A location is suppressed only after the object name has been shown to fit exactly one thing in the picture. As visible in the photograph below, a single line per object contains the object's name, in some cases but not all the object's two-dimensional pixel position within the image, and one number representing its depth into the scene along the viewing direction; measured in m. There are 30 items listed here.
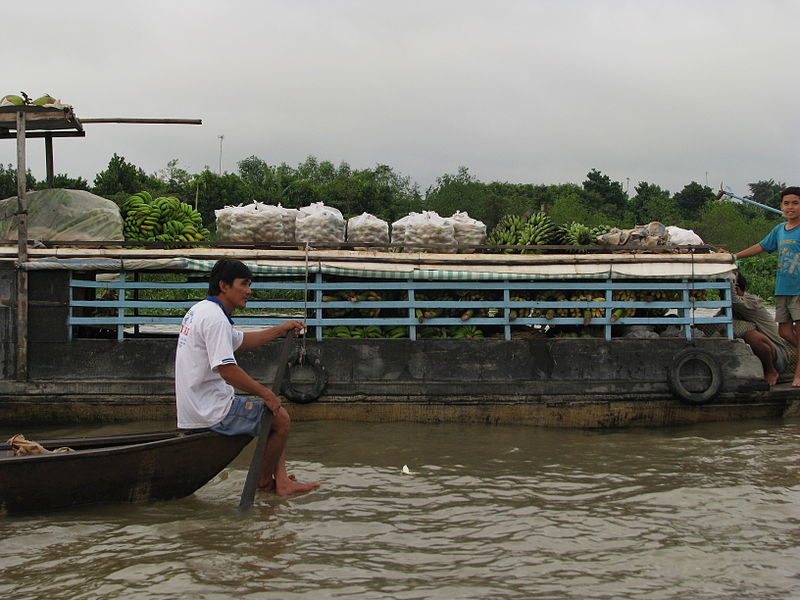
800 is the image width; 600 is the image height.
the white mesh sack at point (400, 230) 7.34
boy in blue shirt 7.06
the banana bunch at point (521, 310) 7.15
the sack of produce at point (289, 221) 7.26
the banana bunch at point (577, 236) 7.41
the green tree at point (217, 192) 28.62
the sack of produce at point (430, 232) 7.21
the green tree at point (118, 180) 28.95
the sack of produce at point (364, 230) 7.29
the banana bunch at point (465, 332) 7.13
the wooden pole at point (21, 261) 6.65
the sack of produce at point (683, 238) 7.33
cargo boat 6.83
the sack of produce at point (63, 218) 7.24
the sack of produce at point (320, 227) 7.16
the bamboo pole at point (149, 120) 7.37
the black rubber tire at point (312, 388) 6.86
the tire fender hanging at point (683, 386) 6.91
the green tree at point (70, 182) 20.14
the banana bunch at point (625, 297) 7.17
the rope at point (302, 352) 6.71
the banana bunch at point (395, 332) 7.11
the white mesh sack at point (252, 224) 7.18
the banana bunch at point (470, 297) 7.17
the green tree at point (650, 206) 37.41
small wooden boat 4.55
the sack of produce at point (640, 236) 7.30
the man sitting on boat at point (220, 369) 4.45
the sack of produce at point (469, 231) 7.39
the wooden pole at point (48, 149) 7.86
